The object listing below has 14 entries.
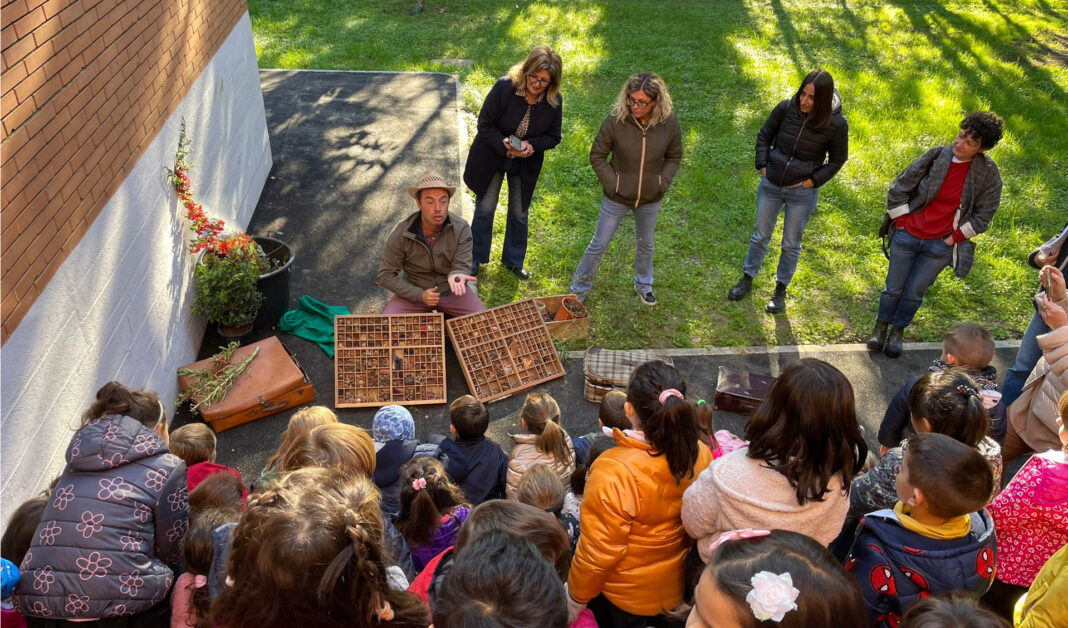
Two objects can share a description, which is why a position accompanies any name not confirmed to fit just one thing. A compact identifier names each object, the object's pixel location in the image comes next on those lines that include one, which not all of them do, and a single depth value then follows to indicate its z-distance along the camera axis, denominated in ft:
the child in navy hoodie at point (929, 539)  8.93
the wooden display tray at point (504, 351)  18.53
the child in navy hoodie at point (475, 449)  13.20
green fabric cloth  19.93
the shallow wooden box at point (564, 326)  20.13
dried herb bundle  16.61
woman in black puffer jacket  18.99
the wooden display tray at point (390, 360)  17.90
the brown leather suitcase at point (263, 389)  16.58
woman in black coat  19.93
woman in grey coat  17.69
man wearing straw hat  18.61
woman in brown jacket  18.71
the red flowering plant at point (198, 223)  18.24
